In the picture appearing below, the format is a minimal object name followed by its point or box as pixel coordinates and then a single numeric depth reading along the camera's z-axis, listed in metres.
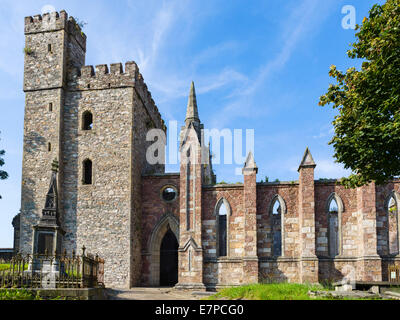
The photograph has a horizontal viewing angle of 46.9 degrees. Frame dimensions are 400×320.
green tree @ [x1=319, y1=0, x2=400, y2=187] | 14.87
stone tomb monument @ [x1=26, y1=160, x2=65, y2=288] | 15.42
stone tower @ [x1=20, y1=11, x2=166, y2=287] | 23.88
